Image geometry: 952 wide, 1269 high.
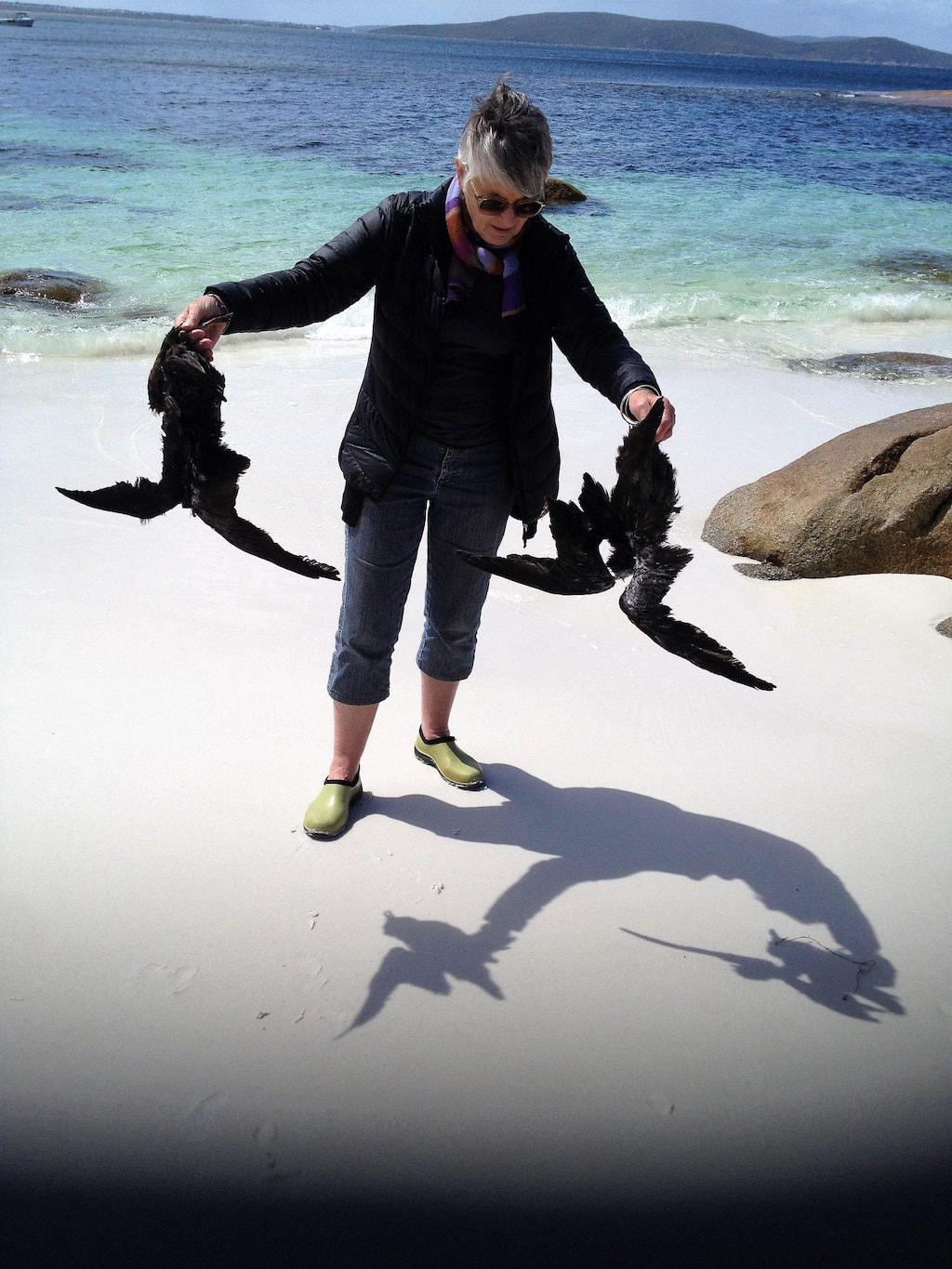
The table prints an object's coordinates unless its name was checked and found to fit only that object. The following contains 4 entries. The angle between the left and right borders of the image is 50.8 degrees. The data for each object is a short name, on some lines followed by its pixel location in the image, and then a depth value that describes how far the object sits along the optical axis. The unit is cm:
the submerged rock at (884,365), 854
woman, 215
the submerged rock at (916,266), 1379
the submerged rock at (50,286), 994
